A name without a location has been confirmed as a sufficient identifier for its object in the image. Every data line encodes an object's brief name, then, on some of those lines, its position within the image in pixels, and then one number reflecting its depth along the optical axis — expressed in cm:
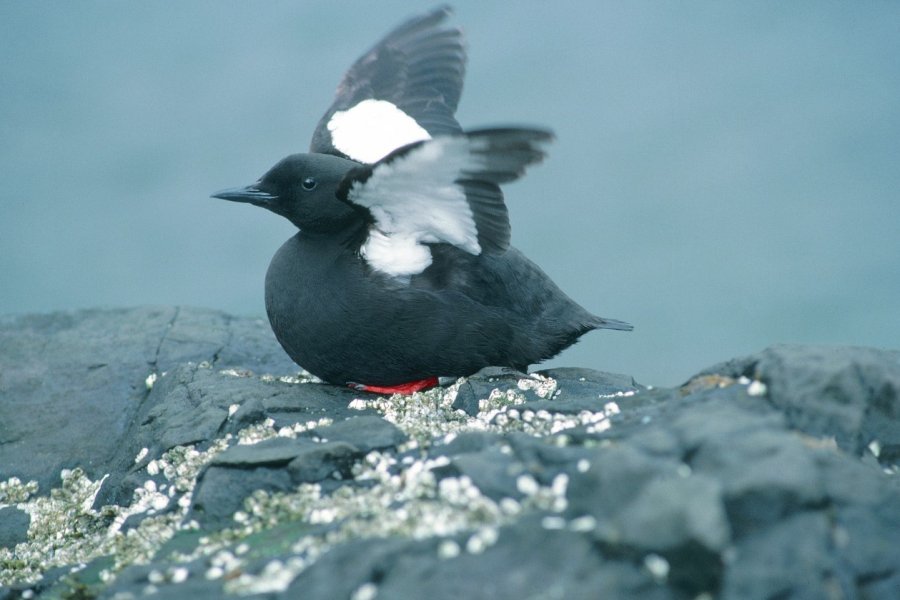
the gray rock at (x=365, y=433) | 714
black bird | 912
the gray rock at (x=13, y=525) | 896
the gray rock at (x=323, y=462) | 679
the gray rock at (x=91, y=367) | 1067
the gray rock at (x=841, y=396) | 635
